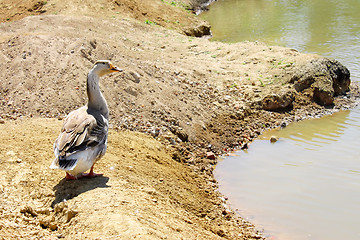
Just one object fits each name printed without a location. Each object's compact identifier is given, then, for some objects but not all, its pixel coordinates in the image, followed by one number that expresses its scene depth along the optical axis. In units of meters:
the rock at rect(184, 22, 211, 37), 22.79
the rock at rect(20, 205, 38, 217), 5.41
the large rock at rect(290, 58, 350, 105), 12.94
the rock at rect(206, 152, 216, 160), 9.71
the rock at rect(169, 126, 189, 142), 9.95
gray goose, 5.70
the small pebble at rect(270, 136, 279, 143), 10.72
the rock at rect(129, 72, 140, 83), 11.03
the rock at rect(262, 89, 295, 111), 12.28
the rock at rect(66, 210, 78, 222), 5.27
